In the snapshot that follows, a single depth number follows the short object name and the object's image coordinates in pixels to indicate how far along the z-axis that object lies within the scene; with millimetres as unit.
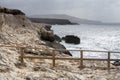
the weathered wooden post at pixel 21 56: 18792
